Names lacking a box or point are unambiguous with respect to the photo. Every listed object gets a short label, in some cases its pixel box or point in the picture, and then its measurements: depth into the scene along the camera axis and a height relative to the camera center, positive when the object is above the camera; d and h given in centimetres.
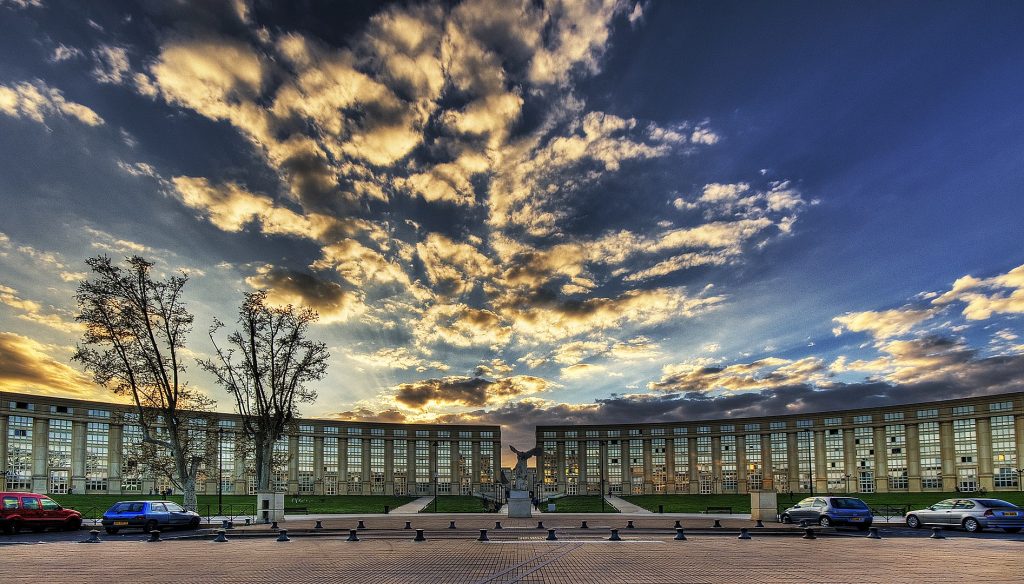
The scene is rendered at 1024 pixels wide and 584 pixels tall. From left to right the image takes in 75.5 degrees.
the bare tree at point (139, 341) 4200 +266
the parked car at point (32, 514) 2872 -579
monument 4247 -768
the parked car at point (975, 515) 2902 -645
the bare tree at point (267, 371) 4725 +59
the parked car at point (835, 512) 3077 -657
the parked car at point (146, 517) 2970 -619
